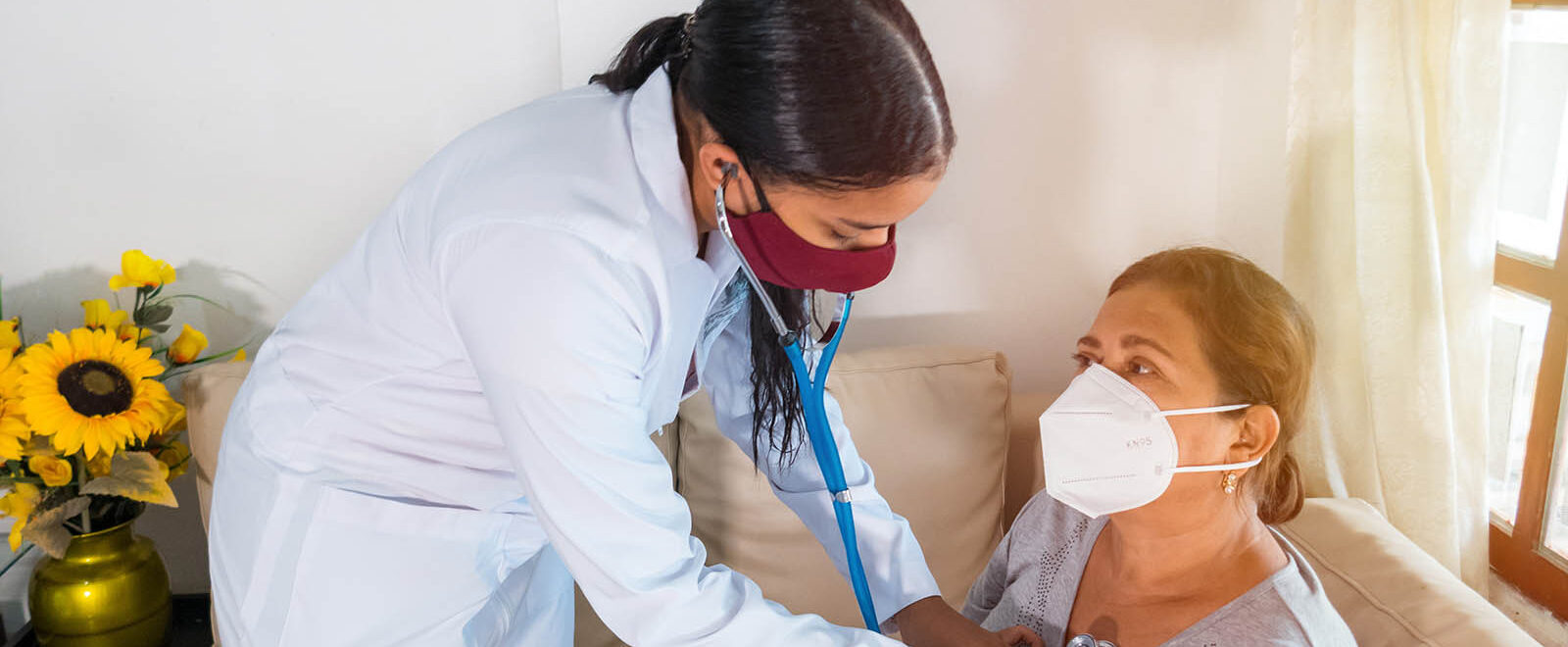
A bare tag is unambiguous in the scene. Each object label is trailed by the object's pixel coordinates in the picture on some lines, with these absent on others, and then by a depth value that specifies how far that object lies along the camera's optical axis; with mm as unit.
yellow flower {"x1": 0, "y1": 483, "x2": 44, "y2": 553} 1807
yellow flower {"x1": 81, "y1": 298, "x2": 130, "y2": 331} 1854
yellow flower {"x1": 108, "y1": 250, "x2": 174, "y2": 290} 1865
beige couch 1871
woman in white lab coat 901
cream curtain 1465
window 1585
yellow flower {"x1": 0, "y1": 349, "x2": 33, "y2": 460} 1721
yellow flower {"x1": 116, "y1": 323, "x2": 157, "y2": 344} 1882
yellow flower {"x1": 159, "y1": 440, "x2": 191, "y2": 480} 1930
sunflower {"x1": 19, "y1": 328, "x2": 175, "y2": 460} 1720
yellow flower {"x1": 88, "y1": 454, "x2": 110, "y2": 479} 1828
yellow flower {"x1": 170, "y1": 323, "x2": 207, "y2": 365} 1930
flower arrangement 1729
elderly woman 1212
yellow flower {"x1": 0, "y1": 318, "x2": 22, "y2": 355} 1774
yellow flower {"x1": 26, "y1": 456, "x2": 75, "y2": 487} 1790
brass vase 1879
